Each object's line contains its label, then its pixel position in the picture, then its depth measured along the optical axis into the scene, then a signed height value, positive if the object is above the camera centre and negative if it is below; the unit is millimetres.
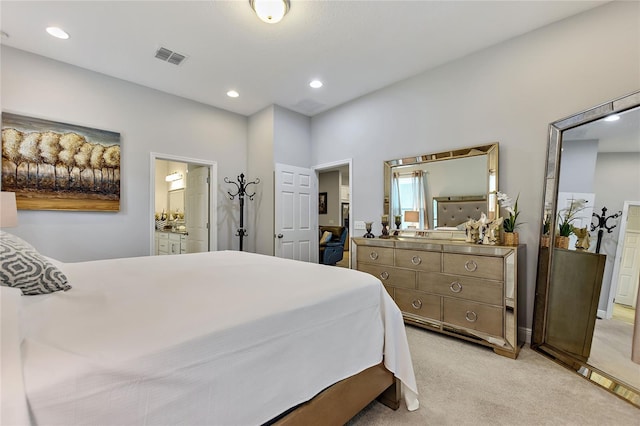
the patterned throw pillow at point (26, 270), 1136 -339
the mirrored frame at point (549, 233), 2195 -222
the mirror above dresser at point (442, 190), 2902 +168
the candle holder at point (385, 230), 3447 -339
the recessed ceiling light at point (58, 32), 2617 +1536
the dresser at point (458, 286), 2318 -770
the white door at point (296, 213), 4207 -212
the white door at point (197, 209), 4457 -211
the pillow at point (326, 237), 6652 -895
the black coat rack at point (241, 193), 4520 +86
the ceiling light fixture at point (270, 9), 2146 +1495
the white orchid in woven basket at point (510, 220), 2535 -129
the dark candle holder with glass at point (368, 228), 3445 -327
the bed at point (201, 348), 671 -476
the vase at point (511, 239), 2527 -295
